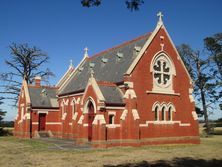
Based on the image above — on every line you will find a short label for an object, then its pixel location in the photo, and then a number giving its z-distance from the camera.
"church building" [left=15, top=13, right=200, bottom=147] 24.27
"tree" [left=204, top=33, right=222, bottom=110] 44.53
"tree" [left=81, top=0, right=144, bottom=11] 9.36
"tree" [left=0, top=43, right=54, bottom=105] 44.69
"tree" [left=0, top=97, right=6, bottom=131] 41.04
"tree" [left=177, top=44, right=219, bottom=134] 45.26
